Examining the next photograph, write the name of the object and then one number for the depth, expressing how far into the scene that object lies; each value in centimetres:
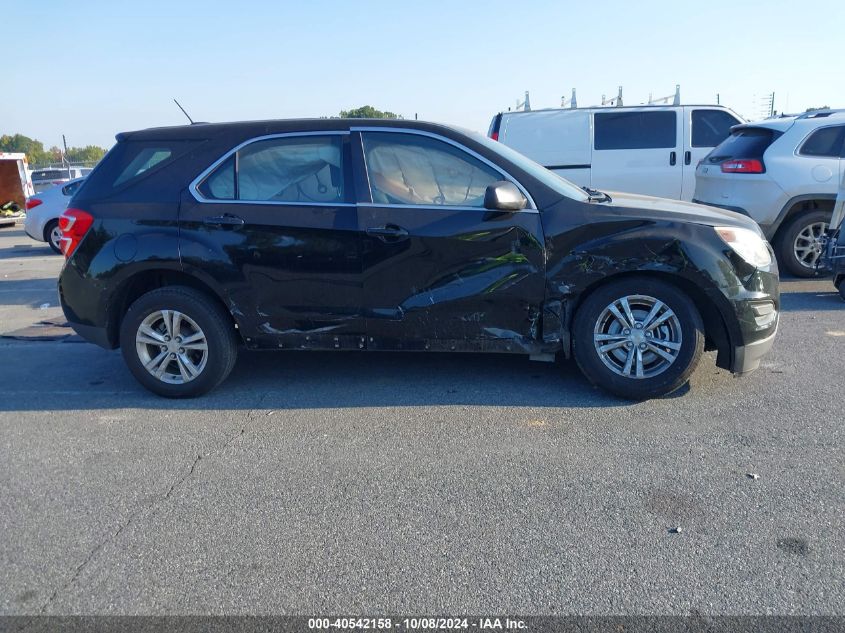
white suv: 836
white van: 1079
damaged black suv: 463
